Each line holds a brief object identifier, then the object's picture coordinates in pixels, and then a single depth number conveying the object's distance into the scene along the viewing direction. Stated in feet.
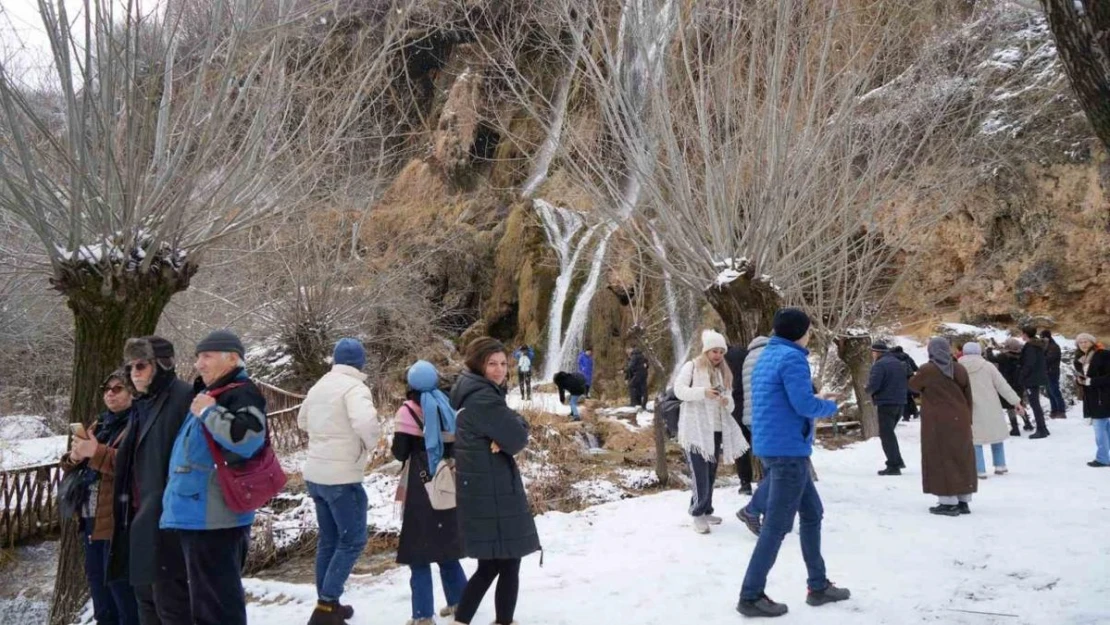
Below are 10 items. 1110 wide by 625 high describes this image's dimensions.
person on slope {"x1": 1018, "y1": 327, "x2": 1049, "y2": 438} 37.91
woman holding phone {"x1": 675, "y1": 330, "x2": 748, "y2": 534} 20.80
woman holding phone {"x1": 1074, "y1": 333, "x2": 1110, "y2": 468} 28.27
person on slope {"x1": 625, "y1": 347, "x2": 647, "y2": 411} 61.36
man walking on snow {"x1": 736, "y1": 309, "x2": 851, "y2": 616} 13.89
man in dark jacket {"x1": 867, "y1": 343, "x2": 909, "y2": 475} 28.94
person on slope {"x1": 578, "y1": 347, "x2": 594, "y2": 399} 65.98
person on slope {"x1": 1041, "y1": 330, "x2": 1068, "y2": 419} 42.01
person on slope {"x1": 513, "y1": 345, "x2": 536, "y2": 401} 66.85
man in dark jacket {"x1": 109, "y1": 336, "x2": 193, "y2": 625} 12.44
